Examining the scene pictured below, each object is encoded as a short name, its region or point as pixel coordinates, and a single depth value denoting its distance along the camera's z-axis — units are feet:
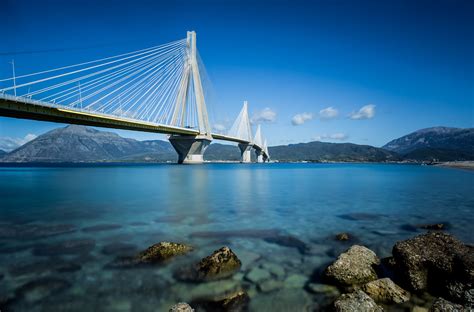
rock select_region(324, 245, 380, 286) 18.57
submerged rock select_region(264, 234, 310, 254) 26.86
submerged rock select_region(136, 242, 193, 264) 22.92
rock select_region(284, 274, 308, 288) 18.98
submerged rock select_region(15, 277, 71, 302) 17.29
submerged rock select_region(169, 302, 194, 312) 13.84
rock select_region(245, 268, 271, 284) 19.53
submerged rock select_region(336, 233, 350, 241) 29.76
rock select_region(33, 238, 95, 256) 25.34
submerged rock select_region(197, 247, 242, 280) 19.80
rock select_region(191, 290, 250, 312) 15.72
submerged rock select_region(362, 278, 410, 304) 16.35
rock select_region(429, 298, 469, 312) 13.50
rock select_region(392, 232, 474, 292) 16.84
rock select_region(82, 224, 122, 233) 33.91
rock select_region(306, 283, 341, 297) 17.61
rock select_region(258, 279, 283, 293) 18.33
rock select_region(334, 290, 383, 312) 14.15
